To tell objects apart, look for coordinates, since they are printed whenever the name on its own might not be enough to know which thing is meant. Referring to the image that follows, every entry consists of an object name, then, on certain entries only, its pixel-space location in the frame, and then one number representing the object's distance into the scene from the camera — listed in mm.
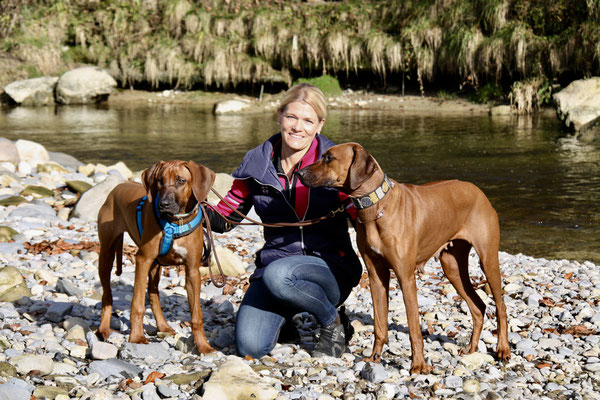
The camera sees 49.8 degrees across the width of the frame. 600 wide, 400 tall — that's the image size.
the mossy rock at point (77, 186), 8781
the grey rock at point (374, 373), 3561
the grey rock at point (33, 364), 3408
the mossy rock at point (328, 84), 22094
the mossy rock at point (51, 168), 10172
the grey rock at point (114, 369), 3504
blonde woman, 4047
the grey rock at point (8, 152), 10430
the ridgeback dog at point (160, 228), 3730
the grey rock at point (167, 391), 3283
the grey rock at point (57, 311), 4426
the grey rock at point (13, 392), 2980
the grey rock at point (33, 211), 7433
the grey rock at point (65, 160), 11533
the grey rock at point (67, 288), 4984
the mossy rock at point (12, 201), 7855
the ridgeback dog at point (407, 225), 3627
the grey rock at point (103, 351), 3725
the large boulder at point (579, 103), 14992
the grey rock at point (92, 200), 7508
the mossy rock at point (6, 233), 6344
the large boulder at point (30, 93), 23281
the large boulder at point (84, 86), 23312
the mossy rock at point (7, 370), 3305
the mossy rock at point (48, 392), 3160
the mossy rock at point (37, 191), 8531
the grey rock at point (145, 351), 3854
